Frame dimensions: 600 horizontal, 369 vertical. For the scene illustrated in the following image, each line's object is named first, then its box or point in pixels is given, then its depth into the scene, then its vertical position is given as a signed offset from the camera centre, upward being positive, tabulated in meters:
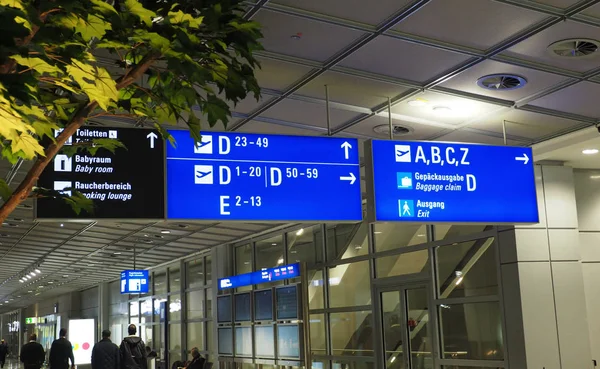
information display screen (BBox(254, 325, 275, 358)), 16.08 -0.58
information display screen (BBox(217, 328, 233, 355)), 18.11 -0.62
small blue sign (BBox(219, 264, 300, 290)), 14.70 +0.81
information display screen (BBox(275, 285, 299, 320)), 15.07 +0.24
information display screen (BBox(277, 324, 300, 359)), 14.87 -0.58
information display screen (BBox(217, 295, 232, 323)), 18.25 +0.18
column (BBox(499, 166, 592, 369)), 9.21 +0.20
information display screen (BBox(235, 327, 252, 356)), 17.23 -0.61
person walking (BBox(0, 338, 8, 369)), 33.25 -1.25
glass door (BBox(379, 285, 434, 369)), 11.24 -0.31
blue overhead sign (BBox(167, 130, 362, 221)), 6.00 +1.14
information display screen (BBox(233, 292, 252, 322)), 17.36 +0.21
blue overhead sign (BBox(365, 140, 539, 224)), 6.39 +1.11
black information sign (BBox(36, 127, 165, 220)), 5.70 +1.12
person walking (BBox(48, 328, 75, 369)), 13.62 -0.56
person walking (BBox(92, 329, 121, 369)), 11.23 -0.53
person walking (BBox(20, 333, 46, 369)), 14.84 -0.64
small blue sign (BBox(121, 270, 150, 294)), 19.34 +1.02
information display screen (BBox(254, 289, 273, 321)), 16.25 +0.22
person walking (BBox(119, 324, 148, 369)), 11.37 -0.52
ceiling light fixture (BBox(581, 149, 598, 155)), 9.15 +1.87
